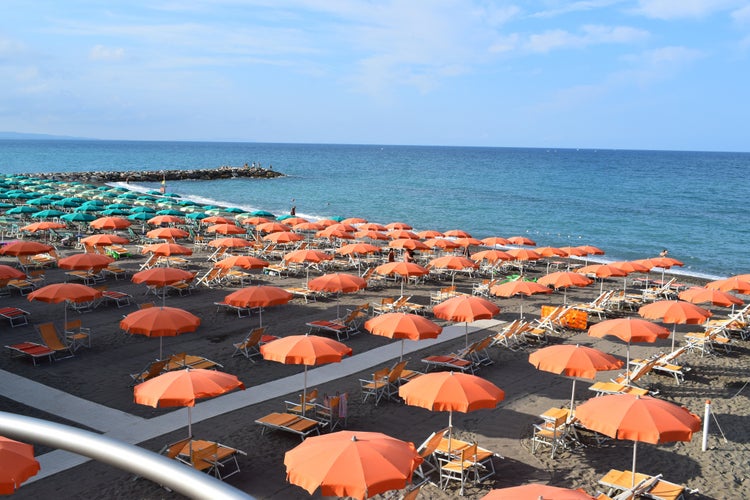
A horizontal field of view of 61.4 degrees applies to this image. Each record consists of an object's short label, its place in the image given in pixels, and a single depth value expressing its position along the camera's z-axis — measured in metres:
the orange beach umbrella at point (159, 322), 12.01
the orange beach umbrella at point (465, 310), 14.02
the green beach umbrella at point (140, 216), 31.70
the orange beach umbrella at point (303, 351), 10.69
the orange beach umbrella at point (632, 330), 12.94
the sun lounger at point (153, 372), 12.21
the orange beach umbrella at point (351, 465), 6.85
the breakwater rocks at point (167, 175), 76.38
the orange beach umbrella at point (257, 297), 14.87
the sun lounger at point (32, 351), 13.90
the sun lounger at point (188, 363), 13.20
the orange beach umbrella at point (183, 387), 8.84
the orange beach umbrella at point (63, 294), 14.45
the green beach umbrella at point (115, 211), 33.06
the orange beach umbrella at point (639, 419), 8.22
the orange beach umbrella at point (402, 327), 12.48
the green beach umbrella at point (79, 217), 28.03
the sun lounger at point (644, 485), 8.83
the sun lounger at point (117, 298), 19.05
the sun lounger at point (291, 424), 10.46
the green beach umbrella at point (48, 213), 30.77
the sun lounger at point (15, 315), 16.78
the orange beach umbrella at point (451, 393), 9.08
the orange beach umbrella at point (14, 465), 5.50
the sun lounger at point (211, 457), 9.04
